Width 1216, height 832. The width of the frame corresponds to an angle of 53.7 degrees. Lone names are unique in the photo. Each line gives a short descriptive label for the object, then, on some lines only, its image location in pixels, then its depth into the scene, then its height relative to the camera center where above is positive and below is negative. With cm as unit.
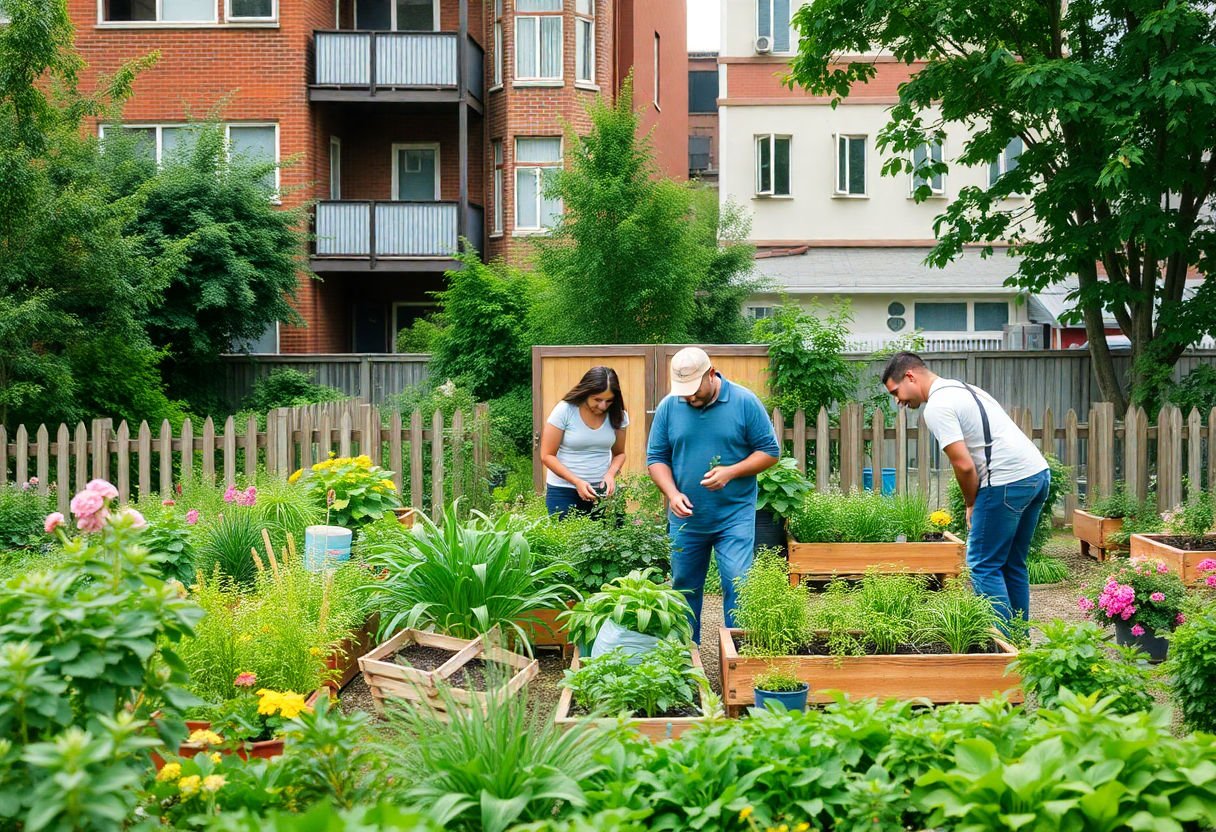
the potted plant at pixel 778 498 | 908 -67
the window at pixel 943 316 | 2519 +196
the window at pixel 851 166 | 2727 +554
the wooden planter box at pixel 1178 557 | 866 -110
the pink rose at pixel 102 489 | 399 -26
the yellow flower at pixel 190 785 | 354 -110
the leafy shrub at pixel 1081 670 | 451 -101
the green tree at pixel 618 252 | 1519 +202
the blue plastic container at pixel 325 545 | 757 -86
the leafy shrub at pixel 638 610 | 574 -97
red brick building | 2234 +591
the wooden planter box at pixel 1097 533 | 1090 -115
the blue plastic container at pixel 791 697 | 541 -130
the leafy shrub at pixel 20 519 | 1016 -93
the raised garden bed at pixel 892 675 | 571 -127
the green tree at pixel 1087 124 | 1284 +326
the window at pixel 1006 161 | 2678 +562
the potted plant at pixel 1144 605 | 700 -115
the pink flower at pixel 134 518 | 358 -32
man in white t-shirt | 665 -34
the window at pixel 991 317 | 2533 +194
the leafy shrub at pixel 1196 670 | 472 -104
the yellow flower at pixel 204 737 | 411 -112
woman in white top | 815 -21
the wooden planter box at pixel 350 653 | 639 -139
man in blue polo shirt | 664 -30
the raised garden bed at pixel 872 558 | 896 -111
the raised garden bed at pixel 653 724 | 497 -132
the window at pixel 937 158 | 2687 +553
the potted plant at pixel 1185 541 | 870 -101
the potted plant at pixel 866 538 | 898 -99
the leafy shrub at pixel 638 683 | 520 -119
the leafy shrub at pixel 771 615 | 585 -101
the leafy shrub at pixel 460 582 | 657 -95
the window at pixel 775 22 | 2667 +866
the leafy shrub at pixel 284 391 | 1912 +32
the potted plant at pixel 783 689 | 542 -127
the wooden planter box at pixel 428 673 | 564 -126
